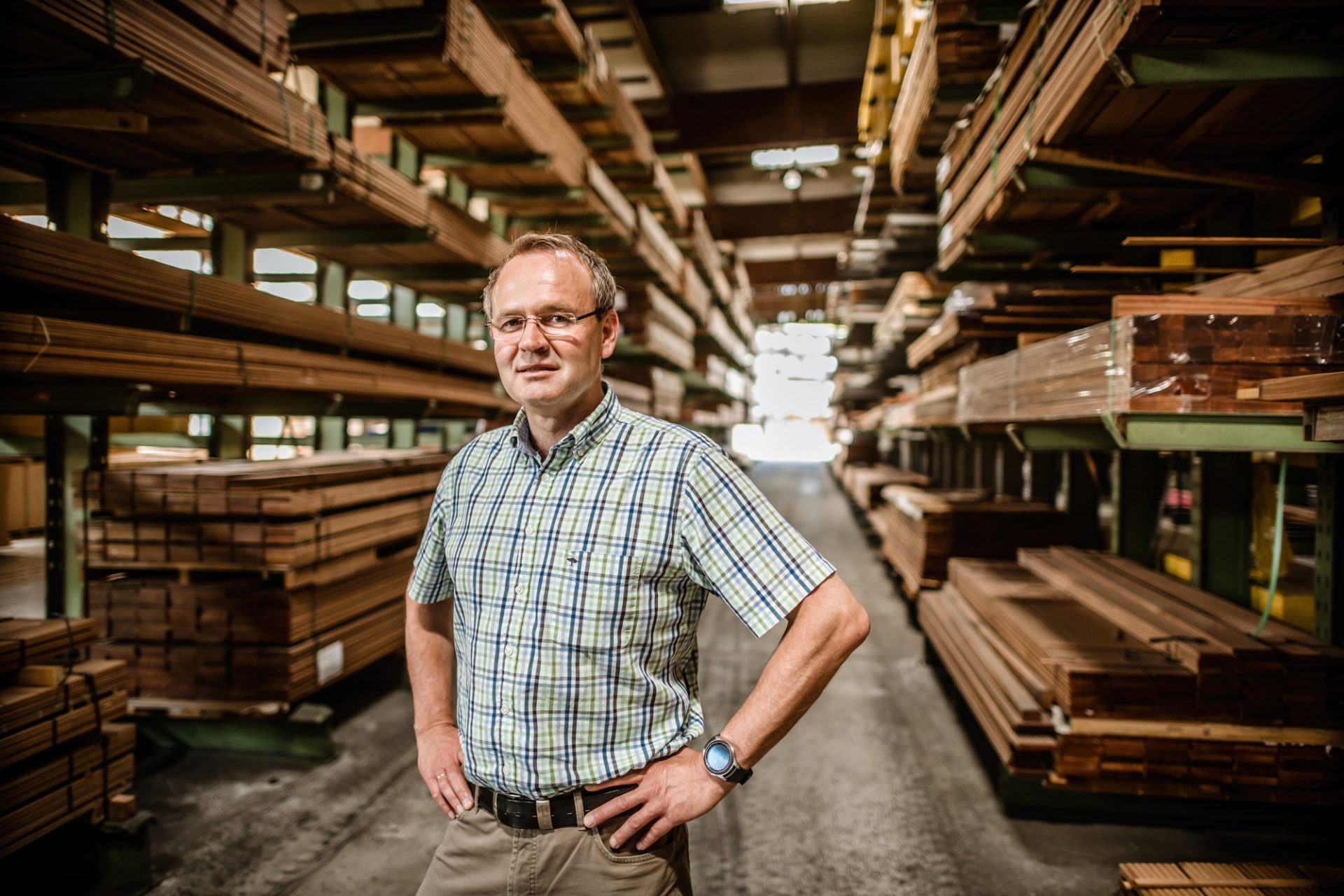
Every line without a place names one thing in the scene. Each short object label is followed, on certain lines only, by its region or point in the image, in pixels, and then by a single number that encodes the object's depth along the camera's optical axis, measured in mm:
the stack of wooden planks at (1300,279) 2529
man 1542
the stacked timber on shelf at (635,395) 7801
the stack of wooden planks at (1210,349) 2404
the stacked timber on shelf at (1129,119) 2379
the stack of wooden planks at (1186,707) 2990
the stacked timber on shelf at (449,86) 3441
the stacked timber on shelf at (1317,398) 1963
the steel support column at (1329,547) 3059
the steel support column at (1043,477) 7148
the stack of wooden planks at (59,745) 2525
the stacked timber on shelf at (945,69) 4270
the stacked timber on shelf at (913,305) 7145
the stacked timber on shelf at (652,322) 8398
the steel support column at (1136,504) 4855
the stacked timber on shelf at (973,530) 5980
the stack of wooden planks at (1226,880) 2178
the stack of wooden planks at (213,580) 3916
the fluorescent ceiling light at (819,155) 11469
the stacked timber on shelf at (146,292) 2434
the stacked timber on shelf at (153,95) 2369
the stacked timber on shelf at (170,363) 2428
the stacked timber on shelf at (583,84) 4598
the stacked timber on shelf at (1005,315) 3928
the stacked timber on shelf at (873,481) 11055
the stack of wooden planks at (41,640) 2717
